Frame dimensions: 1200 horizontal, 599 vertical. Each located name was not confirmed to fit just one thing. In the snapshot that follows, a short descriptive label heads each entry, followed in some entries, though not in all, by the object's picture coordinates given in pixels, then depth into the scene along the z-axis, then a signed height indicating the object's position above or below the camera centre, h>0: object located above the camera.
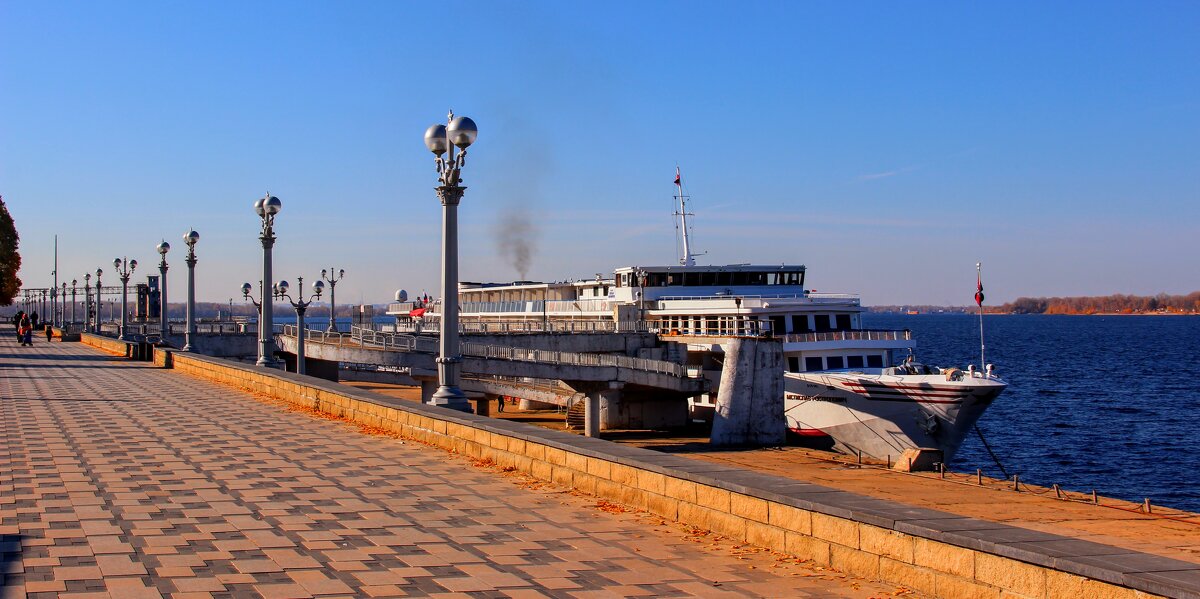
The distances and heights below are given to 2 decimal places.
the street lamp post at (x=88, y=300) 81.50 +1.55
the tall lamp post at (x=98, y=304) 74.44 +1.09
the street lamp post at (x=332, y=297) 61.28 +1.20
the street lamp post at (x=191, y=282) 40.03 +1.43
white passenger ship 36.66 -0.87
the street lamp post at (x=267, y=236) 29.82 +2.33
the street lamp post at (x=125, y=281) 56.14 +2.03
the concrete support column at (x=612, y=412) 46.56 -4.16
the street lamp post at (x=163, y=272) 44.81 +2.04
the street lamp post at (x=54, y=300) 88.12 +1.66
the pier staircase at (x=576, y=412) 48.84 -4.40
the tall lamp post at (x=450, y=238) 17.48 +1.31
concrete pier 38.34 -2.95
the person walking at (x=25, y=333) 56.47 -0.69
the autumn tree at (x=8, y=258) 67.31 +3.96
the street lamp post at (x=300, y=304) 42.37 +0.59
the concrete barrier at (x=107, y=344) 47.74 -1.25
